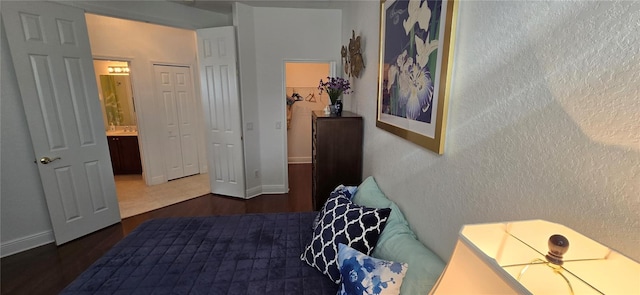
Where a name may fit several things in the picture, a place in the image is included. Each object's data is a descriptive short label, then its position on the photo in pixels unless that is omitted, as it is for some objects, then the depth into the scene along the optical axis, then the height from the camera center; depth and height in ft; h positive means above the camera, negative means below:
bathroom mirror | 14.70 +0.05
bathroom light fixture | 14.38 +1.77
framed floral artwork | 3.28 +0.52
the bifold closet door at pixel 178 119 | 13.41 -0.92
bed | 3.49 -2.84
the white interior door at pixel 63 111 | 7.17 -0.29
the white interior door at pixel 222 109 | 10.59 -0.32
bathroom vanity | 14.29 -2.90
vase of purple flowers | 8.24 +0.39
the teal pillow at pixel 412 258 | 3.20 -2.17
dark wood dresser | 7.29 -1.44
